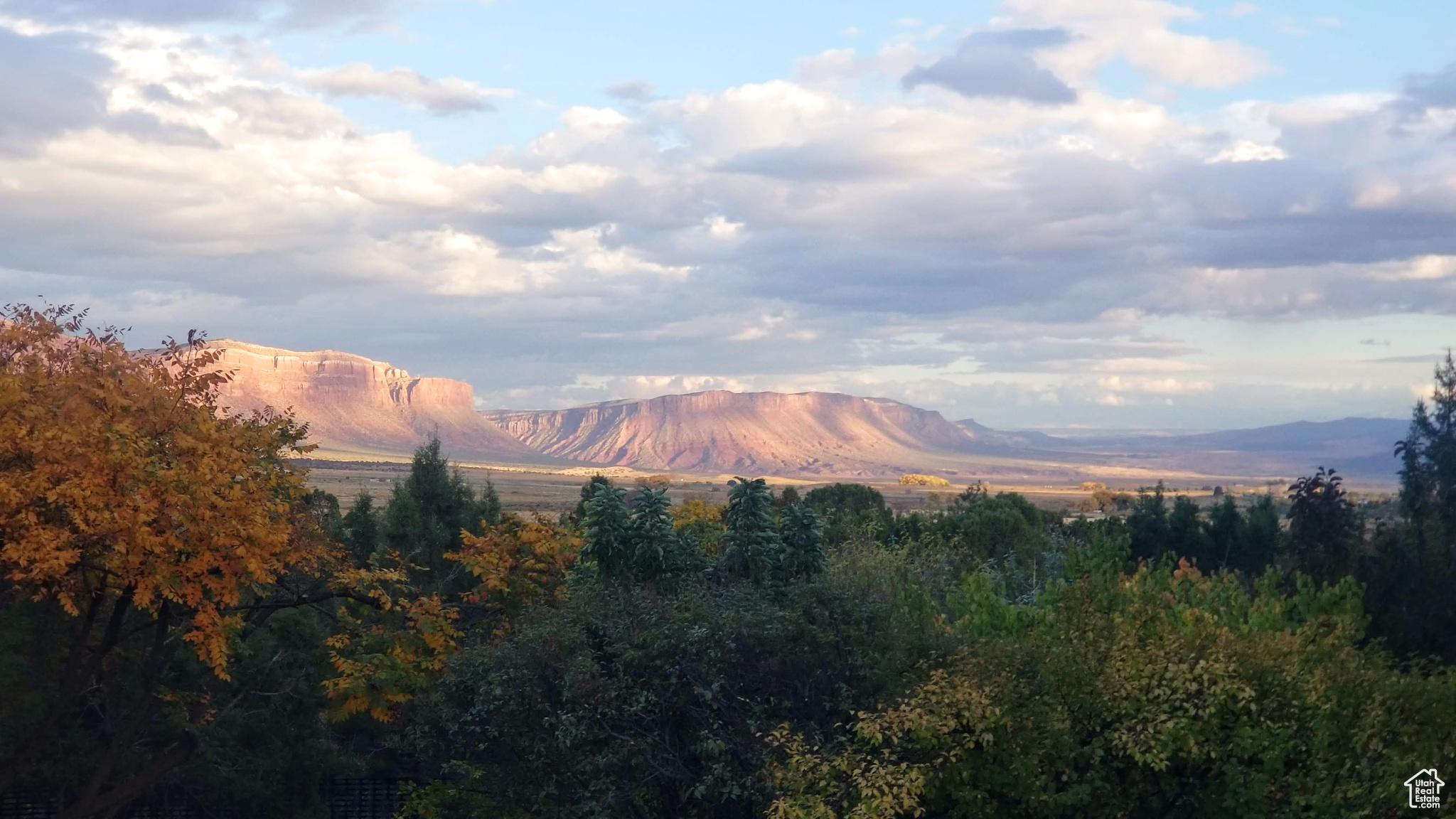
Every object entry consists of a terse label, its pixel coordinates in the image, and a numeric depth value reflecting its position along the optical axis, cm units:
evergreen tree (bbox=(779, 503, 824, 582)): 1841
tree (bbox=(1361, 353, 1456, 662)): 1681
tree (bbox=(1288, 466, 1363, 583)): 2505
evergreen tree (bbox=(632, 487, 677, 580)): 1906
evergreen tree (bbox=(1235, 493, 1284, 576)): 3616
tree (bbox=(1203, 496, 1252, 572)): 3709
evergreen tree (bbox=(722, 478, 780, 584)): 1839
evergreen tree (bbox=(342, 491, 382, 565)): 3609
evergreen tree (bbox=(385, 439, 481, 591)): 3334
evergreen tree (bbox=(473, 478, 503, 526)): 3631
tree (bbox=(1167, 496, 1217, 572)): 3778
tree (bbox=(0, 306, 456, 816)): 1463
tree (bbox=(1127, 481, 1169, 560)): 3744
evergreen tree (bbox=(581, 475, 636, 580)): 1914
